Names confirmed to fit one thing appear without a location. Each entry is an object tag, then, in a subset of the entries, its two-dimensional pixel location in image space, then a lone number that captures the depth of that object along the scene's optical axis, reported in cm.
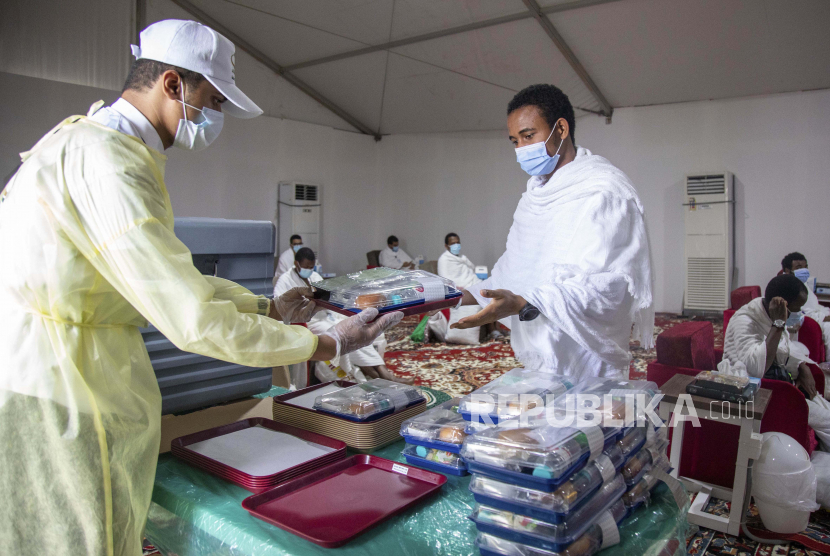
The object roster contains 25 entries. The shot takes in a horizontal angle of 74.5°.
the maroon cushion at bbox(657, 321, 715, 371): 275
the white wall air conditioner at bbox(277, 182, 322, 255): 955
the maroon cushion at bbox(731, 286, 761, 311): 414
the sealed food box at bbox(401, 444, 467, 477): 107
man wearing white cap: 88
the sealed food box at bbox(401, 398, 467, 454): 108
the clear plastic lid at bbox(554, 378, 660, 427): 92
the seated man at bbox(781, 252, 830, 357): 428
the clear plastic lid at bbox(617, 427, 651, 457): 95
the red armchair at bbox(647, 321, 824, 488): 255
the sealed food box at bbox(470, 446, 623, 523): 75
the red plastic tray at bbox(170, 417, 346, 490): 103
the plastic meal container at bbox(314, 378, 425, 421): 124
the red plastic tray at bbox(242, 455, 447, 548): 88
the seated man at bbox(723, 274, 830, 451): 279
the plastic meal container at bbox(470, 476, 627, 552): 76
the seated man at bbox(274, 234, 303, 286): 855
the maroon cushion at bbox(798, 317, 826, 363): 365
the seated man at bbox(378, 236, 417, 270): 1036
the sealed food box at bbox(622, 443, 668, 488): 96
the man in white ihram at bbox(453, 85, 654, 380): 138
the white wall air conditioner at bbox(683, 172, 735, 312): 747
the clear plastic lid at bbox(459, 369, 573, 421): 97
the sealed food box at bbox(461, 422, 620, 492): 75
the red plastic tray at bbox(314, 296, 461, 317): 127
